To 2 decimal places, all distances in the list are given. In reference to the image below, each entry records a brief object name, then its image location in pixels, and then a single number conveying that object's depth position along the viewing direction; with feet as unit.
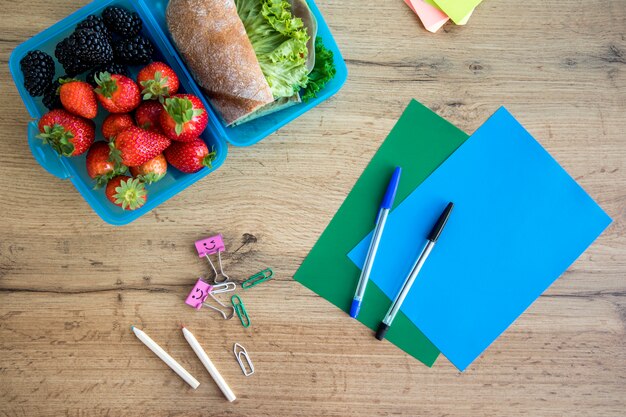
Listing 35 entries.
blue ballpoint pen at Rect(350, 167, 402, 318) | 3.42
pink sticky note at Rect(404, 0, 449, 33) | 3.42
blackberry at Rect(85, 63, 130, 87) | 2.96
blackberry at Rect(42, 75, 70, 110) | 2.96
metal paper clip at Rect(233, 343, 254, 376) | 3.45
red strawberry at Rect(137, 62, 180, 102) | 2.87
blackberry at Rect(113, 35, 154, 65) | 2.97
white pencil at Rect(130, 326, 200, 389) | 3.34
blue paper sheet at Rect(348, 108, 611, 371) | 3.49
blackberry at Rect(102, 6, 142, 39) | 2.96
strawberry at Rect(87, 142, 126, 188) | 2.96
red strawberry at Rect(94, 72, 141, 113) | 2.81
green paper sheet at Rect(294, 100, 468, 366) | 3.47
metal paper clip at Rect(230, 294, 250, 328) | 3.43
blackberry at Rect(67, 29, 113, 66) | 2.82
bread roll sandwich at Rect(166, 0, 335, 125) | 3.00
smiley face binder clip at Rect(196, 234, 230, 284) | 3.34
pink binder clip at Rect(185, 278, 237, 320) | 3.35
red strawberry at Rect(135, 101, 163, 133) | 2.96
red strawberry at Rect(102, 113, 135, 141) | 2.97
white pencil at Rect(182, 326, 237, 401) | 3.37
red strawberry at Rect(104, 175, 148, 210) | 2.91
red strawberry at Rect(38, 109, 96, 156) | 2.83
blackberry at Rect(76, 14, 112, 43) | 2.91
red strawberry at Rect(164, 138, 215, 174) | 3.01
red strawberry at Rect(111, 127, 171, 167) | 2.86
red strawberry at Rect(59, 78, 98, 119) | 2.84
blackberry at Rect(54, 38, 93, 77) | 2.87
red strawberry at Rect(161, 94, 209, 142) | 2.79
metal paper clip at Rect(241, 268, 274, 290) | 3.44
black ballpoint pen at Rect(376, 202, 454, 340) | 3.42
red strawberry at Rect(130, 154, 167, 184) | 2.99
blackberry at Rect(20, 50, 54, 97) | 2.90
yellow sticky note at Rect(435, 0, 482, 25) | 3.40
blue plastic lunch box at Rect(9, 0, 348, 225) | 3.11
